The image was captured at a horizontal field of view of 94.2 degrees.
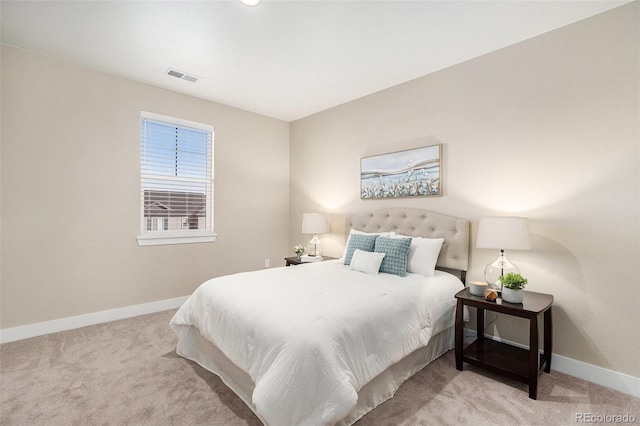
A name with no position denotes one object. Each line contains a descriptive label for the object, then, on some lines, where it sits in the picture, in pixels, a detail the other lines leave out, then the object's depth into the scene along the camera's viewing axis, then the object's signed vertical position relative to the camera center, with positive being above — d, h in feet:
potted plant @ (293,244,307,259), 13.33 -1.85
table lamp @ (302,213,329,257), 12.98 -0.66
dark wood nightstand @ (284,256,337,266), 13.00 -2.29
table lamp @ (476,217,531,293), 7.33 -0.68
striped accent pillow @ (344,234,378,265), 10.18 -1.20
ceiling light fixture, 6.97 +4.87
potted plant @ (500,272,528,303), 7.01 -1.83
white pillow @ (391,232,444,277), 8.96 -1.41
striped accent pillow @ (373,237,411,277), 8.92 -1.39
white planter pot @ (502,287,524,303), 7.02 -2.02
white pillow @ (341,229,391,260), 10.54 -0.88
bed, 4.72 -2.36
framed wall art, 10.24 +1.35
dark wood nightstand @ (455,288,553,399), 6.48 -3.65
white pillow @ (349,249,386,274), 9.09 -1.63
